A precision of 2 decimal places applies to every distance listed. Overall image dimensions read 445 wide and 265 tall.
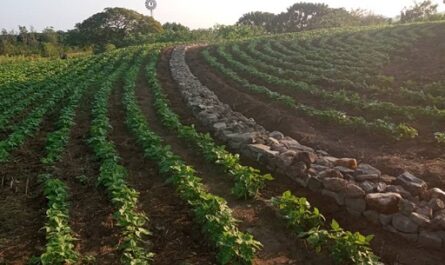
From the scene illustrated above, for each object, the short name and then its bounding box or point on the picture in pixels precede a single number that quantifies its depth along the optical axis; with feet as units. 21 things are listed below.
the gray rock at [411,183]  23.48
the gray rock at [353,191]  23.49
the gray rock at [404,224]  20.94
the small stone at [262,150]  30.29
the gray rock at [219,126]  37.93
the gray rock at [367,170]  25.72
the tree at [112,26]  192.34
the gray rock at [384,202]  22.13
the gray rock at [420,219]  20.70
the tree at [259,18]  255.09
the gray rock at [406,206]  21.62
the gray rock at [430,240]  20.19
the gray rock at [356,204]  23.11
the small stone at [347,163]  26.98
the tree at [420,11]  156.76
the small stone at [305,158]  27.99
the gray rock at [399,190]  23.21
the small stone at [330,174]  25.45
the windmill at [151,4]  189.00
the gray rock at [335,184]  24.36
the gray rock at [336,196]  24.06
